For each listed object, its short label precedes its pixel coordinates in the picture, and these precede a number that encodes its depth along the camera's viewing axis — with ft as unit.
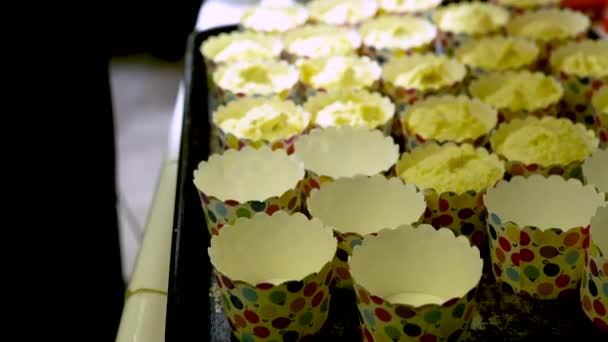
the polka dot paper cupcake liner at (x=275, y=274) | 2.21
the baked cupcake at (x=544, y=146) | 2.57
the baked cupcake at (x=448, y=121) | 2.74
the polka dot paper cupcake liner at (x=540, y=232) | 2.31
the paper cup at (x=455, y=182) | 2.48
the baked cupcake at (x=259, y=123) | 2.73
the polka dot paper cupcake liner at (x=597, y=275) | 2.23
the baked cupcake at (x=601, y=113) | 2.72
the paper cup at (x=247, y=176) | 2.56
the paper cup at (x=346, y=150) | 2.69
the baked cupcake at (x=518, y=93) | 2.84
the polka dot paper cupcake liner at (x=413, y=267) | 2.25
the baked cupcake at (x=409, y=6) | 3.52
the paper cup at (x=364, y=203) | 2.47
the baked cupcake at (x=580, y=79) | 2.94
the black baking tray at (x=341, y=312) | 2.29
